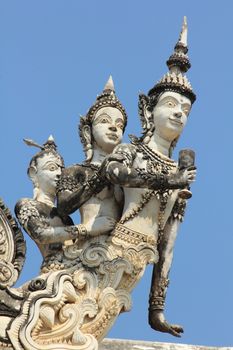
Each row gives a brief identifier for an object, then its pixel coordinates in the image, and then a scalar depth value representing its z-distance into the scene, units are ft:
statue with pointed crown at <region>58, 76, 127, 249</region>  56.59
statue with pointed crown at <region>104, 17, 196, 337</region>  55.62
